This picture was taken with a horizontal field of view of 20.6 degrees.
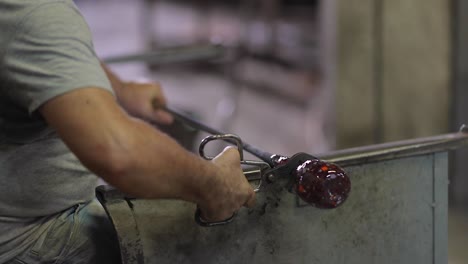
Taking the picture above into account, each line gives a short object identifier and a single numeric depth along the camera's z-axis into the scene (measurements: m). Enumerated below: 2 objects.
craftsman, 2.25
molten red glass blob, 2.39
